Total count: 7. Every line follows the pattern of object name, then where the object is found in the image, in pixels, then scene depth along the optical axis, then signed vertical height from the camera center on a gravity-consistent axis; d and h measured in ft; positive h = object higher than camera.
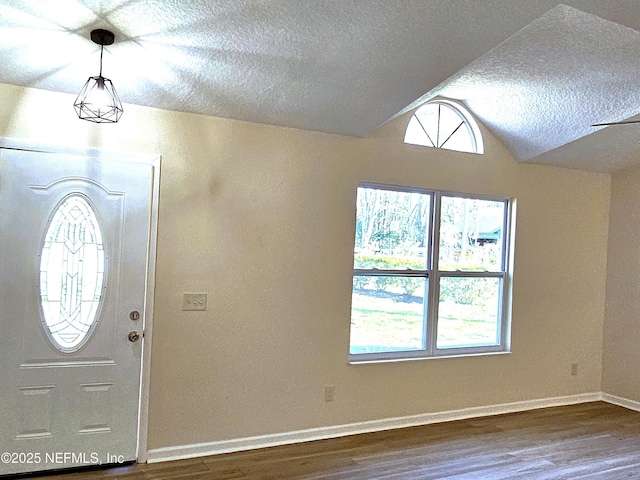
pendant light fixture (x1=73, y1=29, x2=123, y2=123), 8.66 +2.26
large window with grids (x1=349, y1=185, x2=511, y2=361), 13.78 -0.81
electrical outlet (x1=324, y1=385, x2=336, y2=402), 12.91 -3.85
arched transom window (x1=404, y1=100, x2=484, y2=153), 14.51 +3.43
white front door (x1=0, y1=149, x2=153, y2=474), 10.06 -1.60
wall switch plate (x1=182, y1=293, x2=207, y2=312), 11.42 -1.50
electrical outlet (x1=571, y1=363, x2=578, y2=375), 17.03 -3.87
